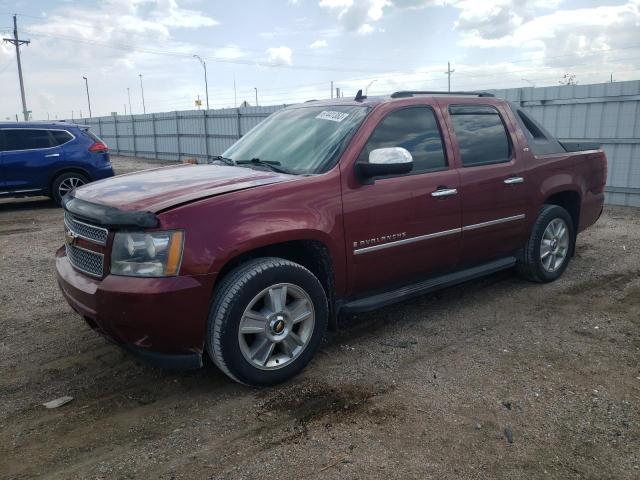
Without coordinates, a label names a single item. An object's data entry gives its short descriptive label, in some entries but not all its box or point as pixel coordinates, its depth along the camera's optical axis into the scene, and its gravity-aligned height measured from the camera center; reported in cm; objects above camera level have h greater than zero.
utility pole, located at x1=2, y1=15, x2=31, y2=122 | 3753 +535
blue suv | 1027 -74
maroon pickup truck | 304 -70
